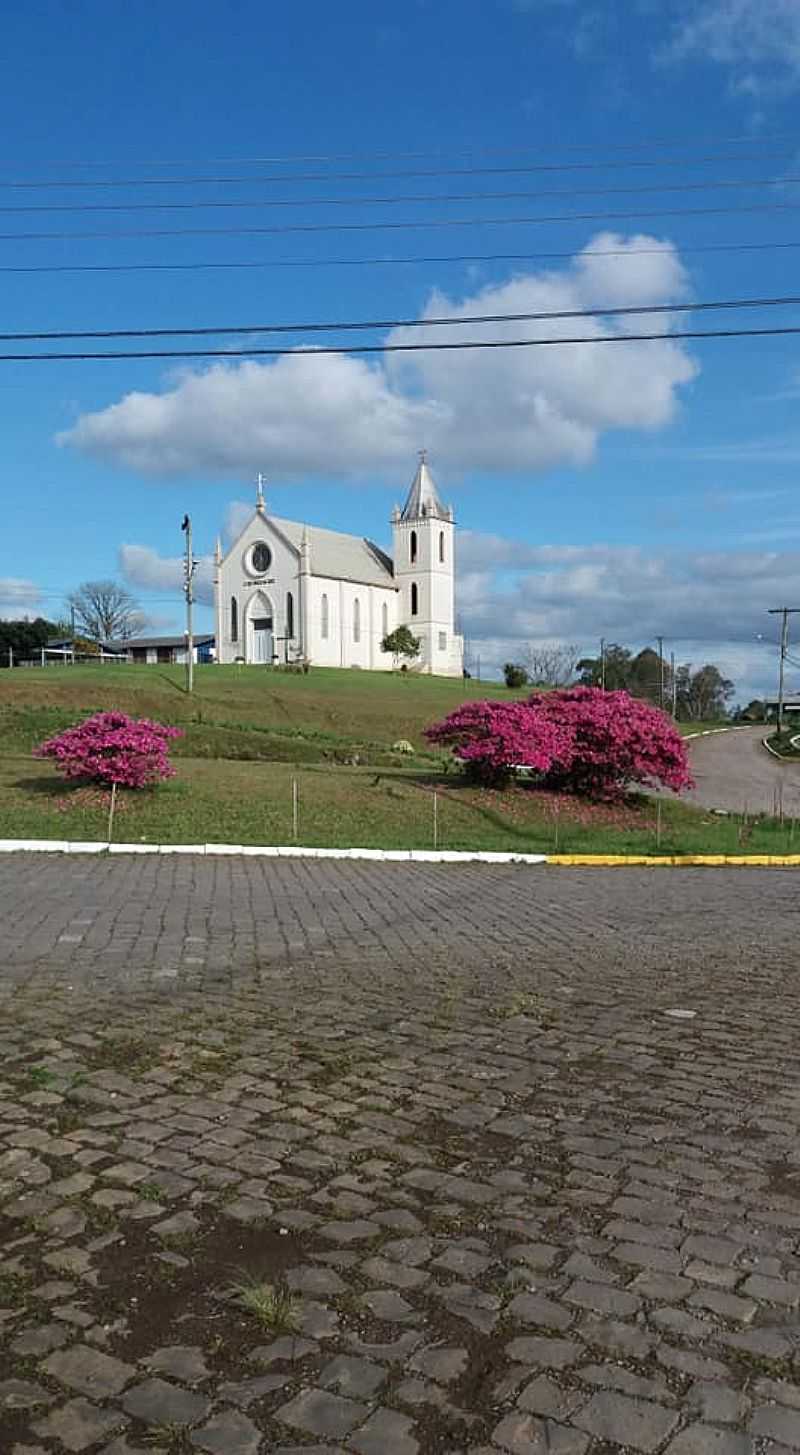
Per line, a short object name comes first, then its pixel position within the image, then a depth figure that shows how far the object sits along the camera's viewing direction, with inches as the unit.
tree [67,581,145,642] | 4672.7
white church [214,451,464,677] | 3727.9
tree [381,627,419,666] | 3905.0
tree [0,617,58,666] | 3986.2
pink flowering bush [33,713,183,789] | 784.3
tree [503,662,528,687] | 3801.7
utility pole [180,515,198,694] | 1745.8
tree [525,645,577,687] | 4580.2
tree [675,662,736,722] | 5034.5
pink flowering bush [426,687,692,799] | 920.3
